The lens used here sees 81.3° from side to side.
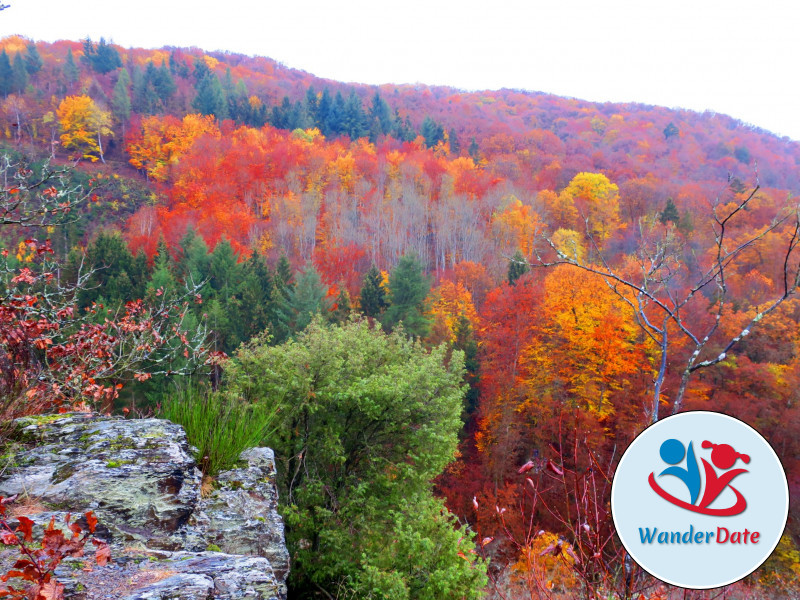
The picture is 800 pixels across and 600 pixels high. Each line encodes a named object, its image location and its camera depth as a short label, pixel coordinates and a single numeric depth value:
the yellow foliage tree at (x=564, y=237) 37.07
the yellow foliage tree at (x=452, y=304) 30.61
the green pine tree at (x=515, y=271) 31.03
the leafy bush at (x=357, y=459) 8.98
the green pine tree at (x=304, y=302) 24.62
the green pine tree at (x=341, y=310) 25.47
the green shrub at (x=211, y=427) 4.48
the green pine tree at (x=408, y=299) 25.91
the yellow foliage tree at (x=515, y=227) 44.00
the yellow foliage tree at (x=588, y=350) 20.81
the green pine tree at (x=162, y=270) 24.00
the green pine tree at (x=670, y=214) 39.54
